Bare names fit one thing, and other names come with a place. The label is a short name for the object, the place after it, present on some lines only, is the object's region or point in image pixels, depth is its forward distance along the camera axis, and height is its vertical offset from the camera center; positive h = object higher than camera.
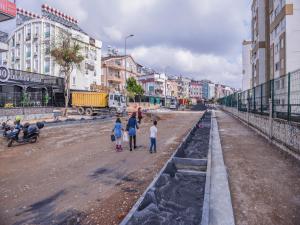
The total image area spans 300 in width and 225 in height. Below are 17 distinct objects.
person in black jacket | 10.46 -0.92
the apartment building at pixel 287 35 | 26.70 +7.98
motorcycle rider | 11.58 -1.07
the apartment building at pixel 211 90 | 173.75 +11.06
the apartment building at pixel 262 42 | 37.50 +9.95
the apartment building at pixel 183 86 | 119.00 +10.22
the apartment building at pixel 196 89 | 154.52 +10.47
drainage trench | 4.36 -2.05
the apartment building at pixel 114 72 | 56.06 +8.20
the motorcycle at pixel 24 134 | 11.58 -1.37
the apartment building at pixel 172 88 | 101.12 +7.57
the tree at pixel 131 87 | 58.44 +4.48
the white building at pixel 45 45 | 41.75 +11.20
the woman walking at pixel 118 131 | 10.10 -1.05
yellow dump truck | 33.41 +0.49
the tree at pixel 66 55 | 28.06 +5.91
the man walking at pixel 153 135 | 9.95 -1.20
